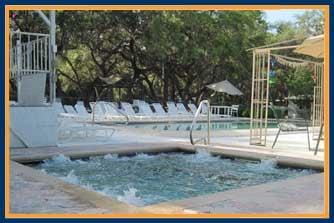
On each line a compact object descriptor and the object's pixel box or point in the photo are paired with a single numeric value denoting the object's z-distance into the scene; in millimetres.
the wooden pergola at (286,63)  7746
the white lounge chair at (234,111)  21559
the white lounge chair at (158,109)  18381
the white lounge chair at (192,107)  20462
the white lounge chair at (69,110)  17219
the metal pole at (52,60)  8484
